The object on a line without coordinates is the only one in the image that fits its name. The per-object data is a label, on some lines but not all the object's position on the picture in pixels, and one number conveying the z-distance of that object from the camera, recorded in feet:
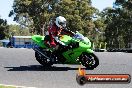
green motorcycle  42.93
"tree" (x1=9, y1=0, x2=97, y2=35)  241.35
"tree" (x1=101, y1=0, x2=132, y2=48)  245.24
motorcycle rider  44.04
